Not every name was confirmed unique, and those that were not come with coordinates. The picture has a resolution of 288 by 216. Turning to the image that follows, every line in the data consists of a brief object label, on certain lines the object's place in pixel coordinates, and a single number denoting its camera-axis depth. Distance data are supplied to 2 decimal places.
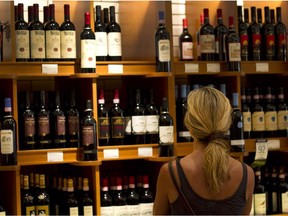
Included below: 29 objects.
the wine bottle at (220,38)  4.27
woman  2.07
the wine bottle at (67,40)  3.82
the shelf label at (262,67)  4.36
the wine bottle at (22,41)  3.73
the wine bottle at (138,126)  4.01
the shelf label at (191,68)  4.14
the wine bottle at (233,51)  4.21
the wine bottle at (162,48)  4.02
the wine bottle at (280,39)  4.51
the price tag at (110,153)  3.88
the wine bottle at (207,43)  4.21
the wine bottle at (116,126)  3.98
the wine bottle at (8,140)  3.64
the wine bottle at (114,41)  3.94
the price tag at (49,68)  3.73
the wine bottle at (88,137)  3.80
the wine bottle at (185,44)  4.21
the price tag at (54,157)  3.74
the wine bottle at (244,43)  4.36
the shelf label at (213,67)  4.20
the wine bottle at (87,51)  3.79
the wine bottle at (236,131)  4.20
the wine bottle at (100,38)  3.92
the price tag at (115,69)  3.91
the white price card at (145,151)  3.97
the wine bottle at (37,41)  3.76
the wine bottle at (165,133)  3.99
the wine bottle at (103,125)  3.93
